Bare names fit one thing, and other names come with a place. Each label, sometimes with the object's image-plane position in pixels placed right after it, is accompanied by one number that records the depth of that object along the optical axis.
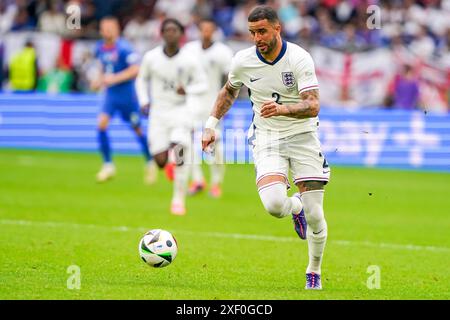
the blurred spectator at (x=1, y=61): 28.52
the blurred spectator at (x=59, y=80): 27.42
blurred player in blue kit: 18.53
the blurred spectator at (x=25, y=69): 27.12
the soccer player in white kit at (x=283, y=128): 8.94
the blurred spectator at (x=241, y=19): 28.00
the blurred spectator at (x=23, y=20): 29.53
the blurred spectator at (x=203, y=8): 28.72
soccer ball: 9.34
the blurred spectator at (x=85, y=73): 27.81
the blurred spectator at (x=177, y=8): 29.28
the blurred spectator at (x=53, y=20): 28.88
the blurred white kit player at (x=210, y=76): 17.36
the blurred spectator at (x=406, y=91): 24.69
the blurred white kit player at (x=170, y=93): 15.13
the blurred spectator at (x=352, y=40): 25.98
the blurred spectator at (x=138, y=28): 28.87
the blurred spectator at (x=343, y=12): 27.95
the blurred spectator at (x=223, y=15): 28.89
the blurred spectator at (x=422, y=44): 25.66
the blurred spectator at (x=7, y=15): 29.99
